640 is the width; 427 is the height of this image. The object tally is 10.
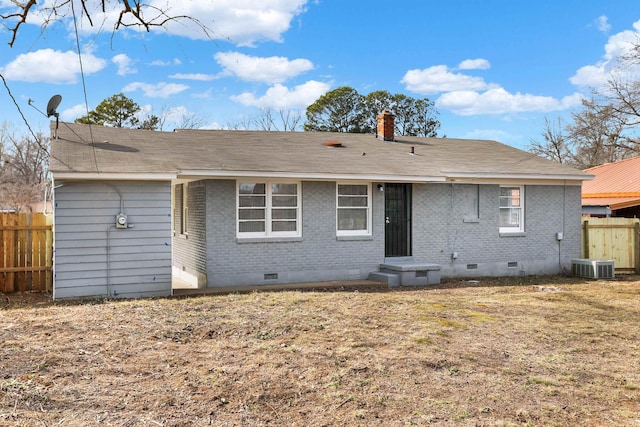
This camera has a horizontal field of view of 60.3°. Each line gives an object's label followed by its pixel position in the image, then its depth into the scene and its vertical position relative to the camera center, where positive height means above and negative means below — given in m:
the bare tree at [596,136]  32.06 +6.09
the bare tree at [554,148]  42.69 +6.42
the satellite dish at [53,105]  12.84 +2.95
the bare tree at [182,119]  42.19 +8.62
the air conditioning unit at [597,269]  15.52 -1.14
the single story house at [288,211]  11.09 +0.46
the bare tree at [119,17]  5.96 +2.42
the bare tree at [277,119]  43.50 +8.76
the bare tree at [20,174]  36.41 +4.19
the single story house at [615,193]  19.62 +1.35
